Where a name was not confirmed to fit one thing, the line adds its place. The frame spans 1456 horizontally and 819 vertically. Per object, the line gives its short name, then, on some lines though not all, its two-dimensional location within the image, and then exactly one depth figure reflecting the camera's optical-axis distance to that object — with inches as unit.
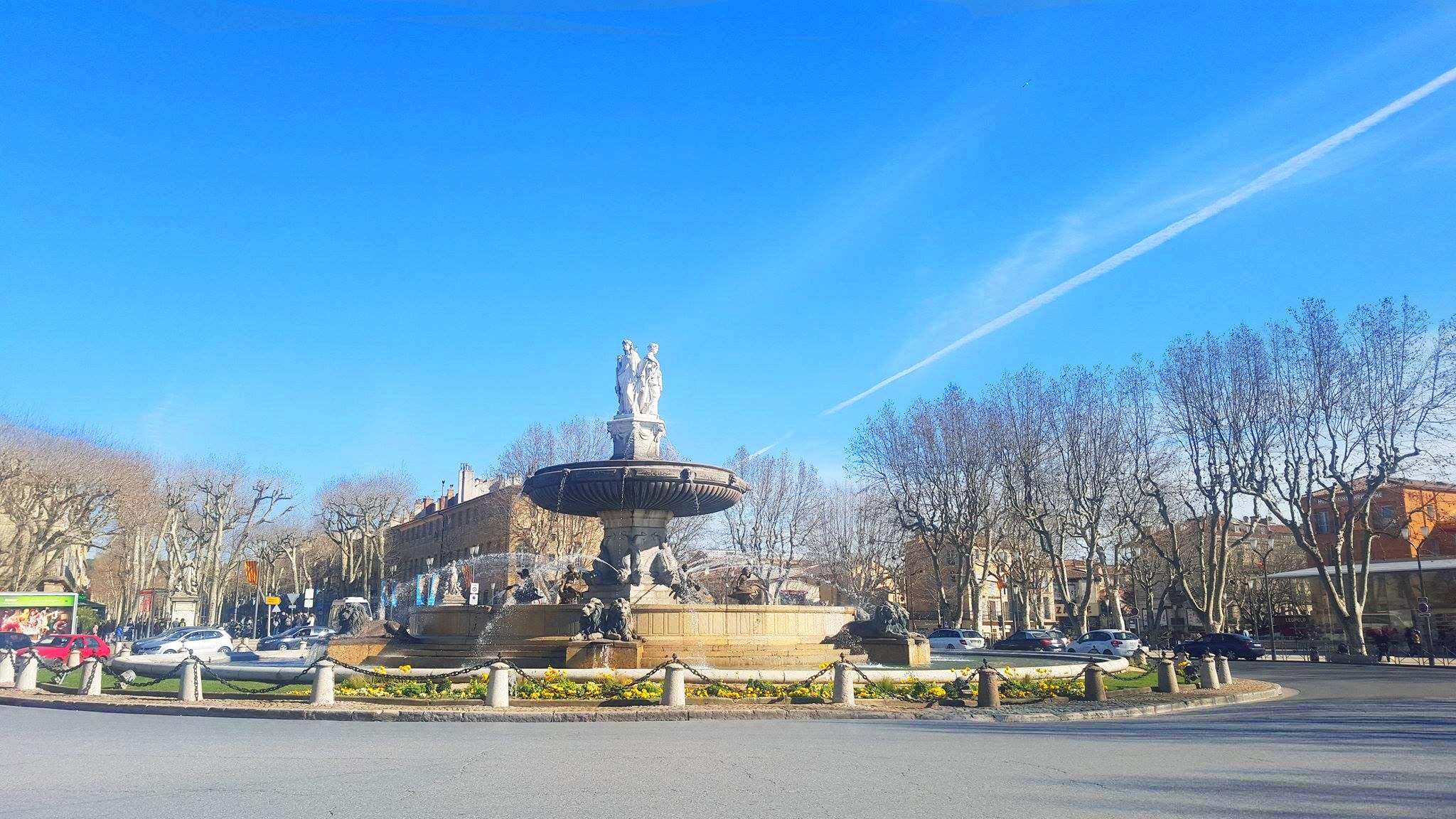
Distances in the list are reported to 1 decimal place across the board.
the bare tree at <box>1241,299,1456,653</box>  1225.4
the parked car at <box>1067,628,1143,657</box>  1301.7
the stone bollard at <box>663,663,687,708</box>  537.6
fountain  711.7
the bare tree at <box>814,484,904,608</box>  1991.9
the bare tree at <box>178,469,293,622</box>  2043.6
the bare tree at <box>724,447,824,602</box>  1908.2
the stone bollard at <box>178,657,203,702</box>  580.1
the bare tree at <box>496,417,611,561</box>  1752.0
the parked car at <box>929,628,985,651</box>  1528.1
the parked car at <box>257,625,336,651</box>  1370.6
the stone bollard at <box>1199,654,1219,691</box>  739.4
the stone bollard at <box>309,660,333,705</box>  541.6
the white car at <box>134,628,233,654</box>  1199.6
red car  1085.1
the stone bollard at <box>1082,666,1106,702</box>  624.4
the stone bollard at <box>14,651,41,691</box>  676.1
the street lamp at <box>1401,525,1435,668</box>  1189.1
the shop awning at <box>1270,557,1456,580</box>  1665.8
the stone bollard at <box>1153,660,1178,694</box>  688.4
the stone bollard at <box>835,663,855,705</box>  559.8
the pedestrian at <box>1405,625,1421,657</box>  1318.9
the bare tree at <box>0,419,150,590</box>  1598.2
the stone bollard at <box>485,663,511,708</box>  530.6
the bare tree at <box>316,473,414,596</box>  2300.7
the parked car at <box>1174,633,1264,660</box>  1342.3
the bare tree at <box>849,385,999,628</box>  1621.6
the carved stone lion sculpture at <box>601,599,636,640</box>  693.9
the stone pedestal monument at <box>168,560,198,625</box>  2326.5
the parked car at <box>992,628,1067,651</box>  1459.2
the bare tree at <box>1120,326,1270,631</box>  1338.6
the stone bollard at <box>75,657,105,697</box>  629.0
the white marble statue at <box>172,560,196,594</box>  2332.7
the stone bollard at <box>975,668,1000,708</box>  584.1
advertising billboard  1354.6
